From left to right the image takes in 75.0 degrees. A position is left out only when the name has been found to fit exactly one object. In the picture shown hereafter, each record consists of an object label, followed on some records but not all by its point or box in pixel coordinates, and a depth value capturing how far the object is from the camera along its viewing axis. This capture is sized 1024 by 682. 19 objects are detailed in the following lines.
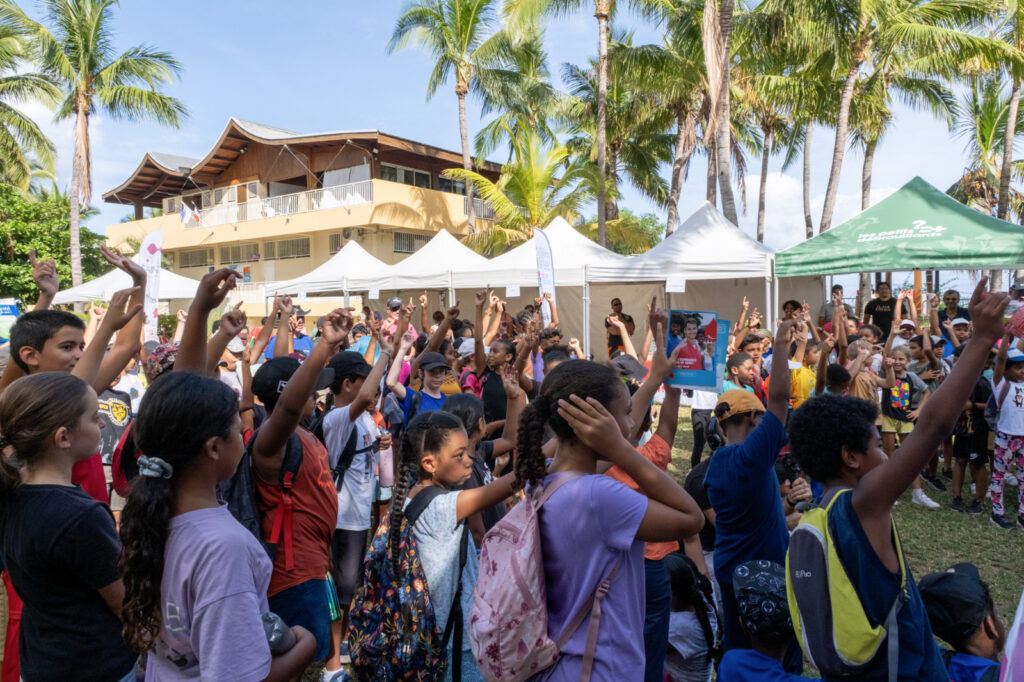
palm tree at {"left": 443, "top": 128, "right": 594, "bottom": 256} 23.34
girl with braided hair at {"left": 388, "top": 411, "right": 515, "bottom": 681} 2.41
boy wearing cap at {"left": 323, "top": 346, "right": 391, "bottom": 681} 3.65
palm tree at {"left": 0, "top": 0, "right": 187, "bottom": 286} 22.89
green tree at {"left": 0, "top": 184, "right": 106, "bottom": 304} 21.67
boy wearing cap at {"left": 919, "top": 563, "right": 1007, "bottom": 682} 2.31
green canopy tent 8.76
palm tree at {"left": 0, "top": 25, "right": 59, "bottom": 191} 24.95
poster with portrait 3.11
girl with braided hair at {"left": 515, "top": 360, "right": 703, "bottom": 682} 1.78
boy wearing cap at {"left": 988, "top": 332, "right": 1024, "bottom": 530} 6.08
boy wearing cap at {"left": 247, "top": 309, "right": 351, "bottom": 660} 2.76
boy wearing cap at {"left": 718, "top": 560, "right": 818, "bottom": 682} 2.27
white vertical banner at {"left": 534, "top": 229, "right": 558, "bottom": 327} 8.06
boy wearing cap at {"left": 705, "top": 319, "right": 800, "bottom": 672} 2.64
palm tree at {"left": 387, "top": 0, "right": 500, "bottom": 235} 24.80
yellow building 26.89
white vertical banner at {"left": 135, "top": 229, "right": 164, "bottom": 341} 5.80
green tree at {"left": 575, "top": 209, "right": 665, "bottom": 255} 25.03
